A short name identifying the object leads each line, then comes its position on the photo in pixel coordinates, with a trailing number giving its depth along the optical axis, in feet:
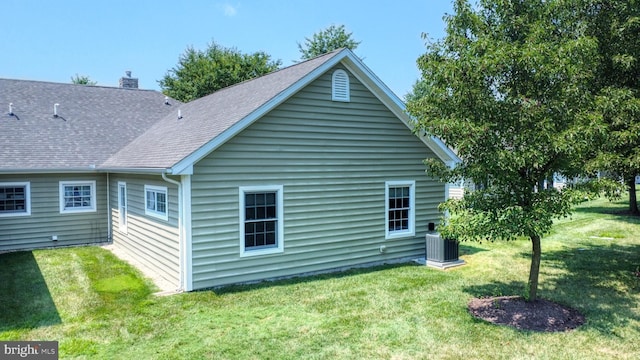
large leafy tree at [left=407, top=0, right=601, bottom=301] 21.18
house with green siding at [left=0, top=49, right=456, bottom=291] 28.35
